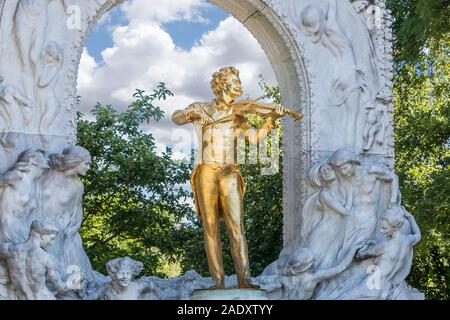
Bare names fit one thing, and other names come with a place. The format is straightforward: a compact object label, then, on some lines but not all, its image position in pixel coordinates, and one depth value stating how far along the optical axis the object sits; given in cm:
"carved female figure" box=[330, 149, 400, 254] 922
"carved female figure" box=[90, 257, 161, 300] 798
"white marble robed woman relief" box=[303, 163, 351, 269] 916
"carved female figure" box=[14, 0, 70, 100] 841
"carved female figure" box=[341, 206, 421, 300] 895
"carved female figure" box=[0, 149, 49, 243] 786
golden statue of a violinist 843
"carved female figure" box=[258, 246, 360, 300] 888
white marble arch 974
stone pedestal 811
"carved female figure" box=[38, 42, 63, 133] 844
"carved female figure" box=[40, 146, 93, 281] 815
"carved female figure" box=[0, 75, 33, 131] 820
